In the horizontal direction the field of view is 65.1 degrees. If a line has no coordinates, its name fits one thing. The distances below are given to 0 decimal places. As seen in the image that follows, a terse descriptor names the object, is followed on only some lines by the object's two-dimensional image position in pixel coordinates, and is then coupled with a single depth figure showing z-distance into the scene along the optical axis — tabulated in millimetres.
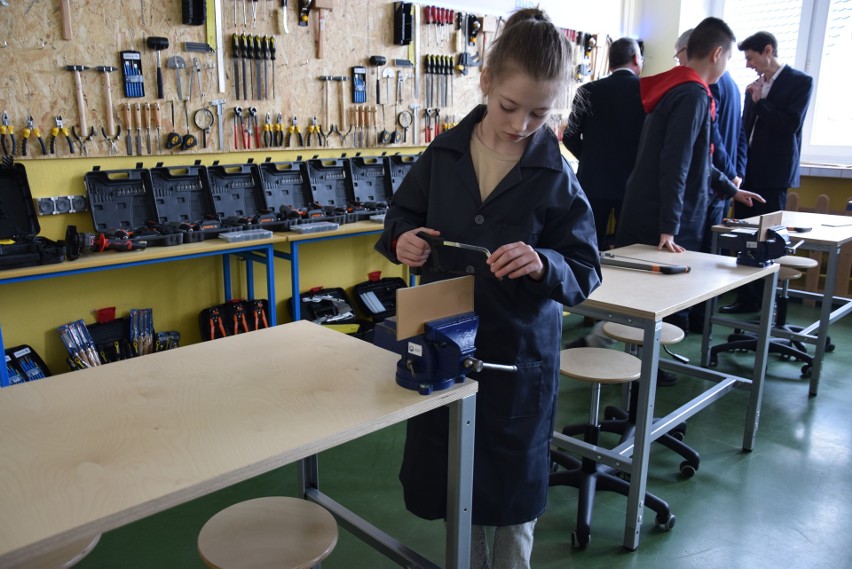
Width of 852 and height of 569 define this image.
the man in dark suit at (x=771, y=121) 4105
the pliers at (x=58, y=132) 2971
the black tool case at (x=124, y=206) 3006
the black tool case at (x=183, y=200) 3154
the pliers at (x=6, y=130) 2836
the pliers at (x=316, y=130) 3819
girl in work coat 1266
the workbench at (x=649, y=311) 1906
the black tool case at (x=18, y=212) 2668
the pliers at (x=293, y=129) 3742
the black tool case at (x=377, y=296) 4039
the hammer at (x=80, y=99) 2998
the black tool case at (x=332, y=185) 3795
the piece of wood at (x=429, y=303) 1146
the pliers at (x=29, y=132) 2896
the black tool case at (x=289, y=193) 3516
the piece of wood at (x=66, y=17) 2910
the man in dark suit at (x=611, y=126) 3707
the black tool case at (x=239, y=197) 3377
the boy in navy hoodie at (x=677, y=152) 2652
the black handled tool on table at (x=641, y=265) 2315
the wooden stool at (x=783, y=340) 3527
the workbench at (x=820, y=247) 3045
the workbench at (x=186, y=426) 869
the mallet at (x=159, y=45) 3180
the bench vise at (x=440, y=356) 1182
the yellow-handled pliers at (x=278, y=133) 3682
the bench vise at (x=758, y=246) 2393
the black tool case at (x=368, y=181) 4008
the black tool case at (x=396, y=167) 4160
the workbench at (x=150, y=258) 2531
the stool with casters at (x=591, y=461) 2115
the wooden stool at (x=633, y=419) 2471
